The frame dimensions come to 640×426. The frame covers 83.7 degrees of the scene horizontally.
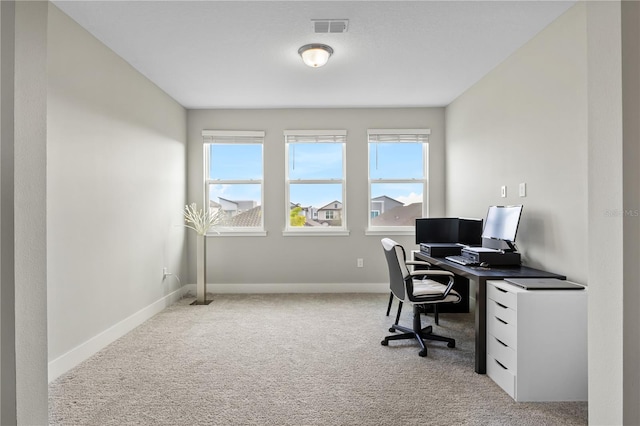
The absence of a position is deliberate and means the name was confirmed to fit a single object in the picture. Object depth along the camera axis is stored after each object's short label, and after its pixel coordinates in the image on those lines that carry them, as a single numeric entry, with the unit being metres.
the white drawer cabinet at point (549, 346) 2.20
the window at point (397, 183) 5.12
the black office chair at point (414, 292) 2.92
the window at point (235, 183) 5.12
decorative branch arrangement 4.59
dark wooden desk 2.55
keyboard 3.01
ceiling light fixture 3.10
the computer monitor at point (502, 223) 2.93
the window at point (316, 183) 5.09
